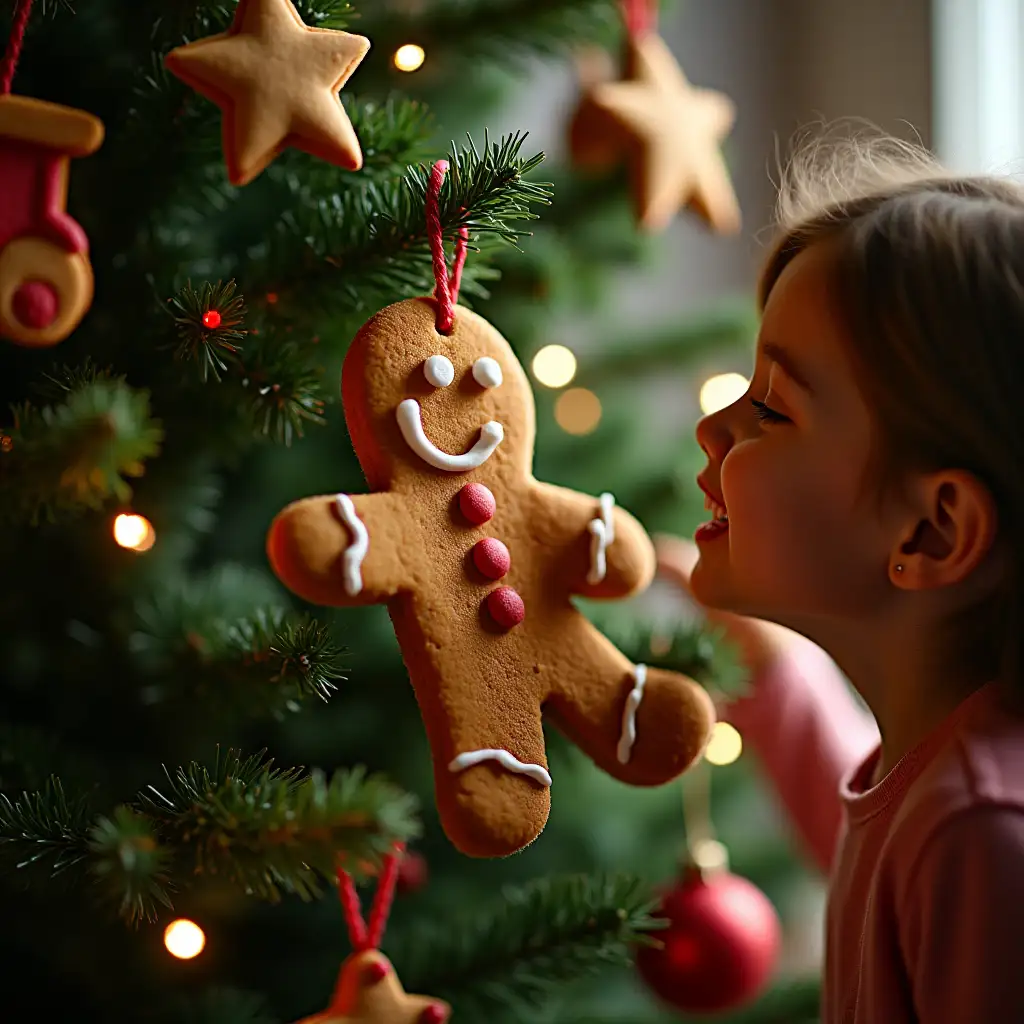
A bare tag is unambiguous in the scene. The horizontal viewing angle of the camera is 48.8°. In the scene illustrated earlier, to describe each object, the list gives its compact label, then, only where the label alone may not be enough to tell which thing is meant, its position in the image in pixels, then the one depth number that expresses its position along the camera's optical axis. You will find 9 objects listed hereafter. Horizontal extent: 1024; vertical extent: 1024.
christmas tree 0.49
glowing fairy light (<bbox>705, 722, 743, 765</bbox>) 0.89
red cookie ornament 0.51
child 0.53
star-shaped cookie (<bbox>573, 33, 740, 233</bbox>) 0.85
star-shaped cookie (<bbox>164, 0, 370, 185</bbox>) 0.49
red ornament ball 0.76
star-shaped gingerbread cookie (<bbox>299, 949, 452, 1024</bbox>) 0.55
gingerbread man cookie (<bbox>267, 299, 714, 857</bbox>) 0.50
